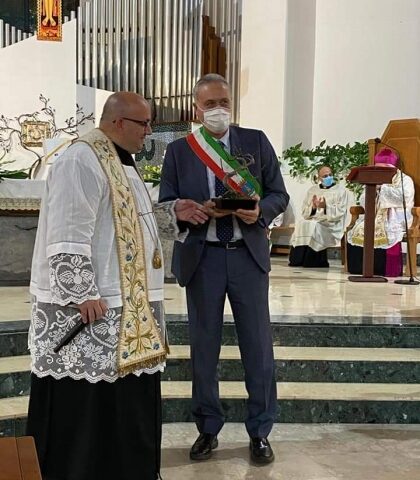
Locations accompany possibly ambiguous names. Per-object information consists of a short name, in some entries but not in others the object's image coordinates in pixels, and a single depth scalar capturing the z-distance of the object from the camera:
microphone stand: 7.34
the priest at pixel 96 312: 2.39
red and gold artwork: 9.80
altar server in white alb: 9.21
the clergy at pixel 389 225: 8.15
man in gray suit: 3.09
